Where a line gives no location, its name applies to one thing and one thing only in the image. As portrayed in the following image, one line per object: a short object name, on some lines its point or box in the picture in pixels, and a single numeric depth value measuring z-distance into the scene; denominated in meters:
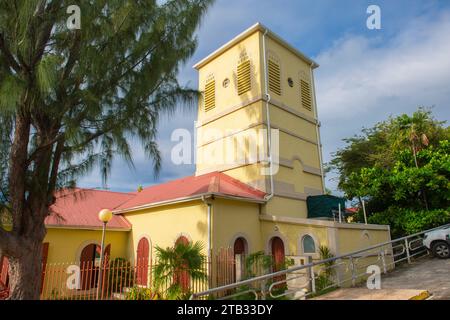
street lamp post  10.70
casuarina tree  7.05
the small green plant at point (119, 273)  13.27
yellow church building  12.34
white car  12.05
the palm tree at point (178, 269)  9.73
